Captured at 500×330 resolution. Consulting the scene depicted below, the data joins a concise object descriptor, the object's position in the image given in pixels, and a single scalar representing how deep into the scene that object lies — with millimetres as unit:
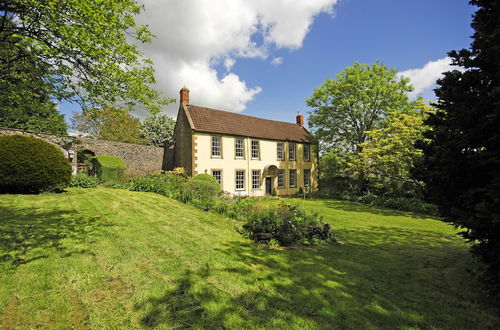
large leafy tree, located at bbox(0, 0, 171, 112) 4891
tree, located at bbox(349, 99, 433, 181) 16875
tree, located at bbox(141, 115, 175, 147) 40250
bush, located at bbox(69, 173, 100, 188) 14703
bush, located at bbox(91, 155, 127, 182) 17422
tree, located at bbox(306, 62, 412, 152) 21938
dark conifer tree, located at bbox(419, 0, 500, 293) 3665
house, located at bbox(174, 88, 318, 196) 20609
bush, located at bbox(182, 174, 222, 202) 11547
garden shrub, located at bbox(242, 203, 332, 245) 7344
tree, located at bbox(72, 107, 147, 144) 37031
